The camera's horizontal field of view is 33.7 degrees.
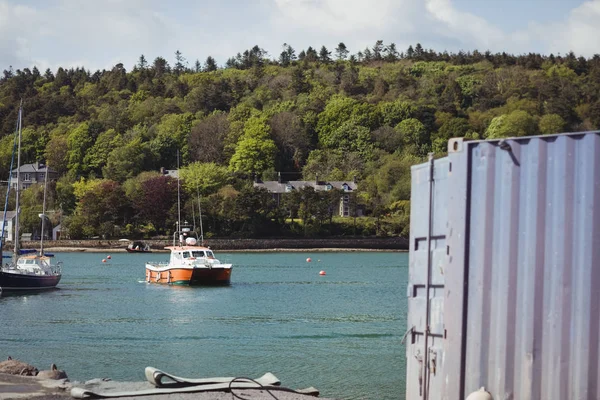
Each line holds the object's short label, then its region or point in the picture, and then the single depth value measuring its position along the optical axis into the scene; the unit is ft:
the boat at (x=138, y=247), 458.50
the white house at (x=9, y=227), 512.30
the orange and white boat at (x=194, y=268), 208.70
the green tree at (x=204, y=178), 518.78
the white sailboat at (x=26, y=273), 190.70
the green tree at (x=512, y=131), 646.49
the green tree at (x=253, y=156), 618.85
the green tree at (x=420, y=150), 645.51
